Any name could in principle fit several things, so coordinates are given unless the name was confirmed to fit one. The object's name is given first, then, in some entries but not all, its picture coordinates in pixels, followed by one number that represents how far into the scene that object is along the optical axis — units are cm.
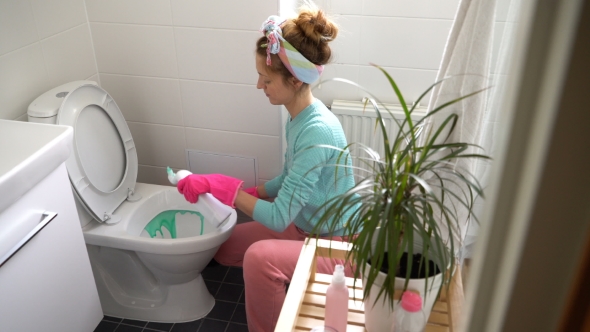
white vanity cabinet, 121
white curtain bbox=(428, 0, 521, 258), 95
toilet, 171
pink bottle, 101
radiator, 196
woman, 153
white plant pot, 94
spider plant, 85
